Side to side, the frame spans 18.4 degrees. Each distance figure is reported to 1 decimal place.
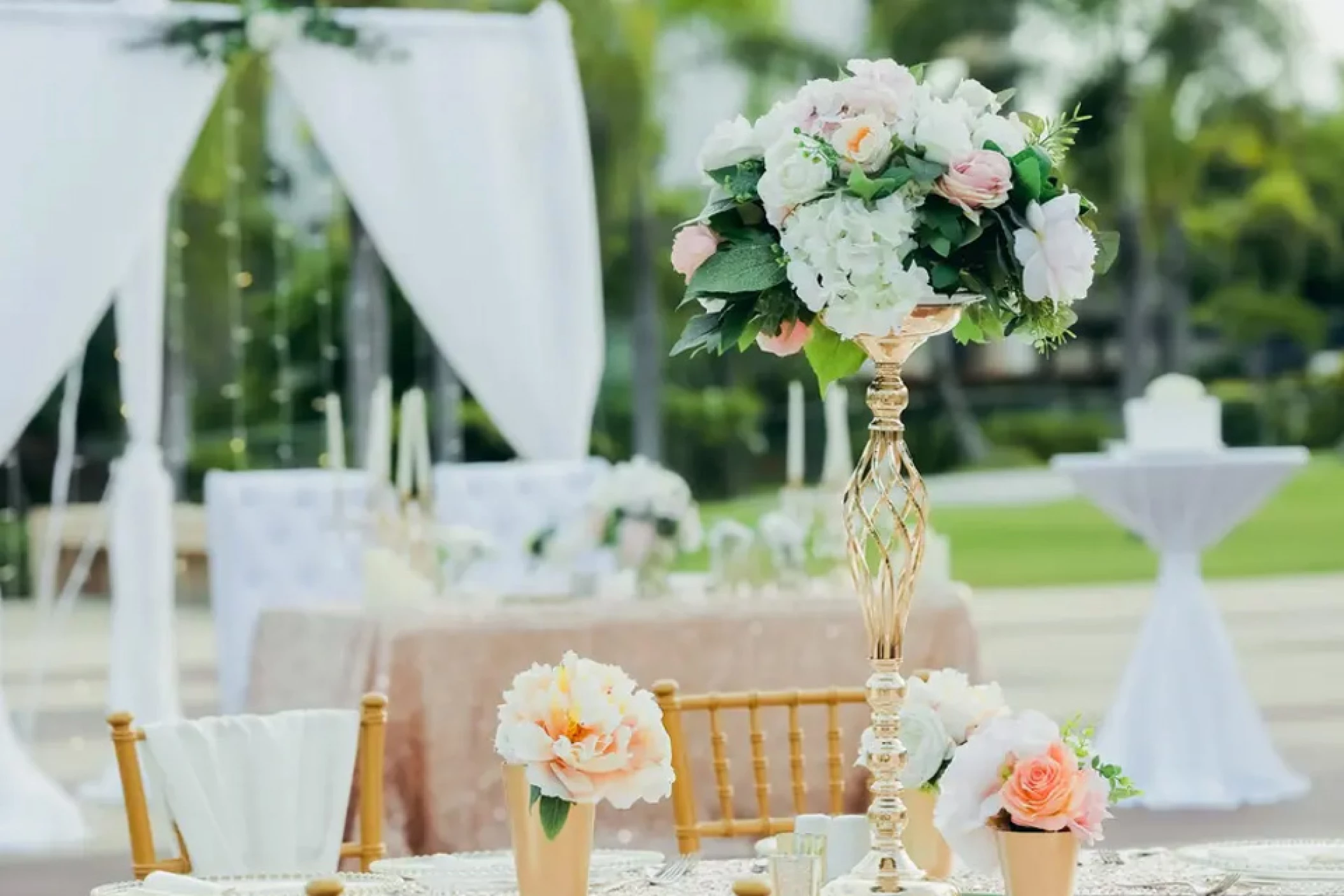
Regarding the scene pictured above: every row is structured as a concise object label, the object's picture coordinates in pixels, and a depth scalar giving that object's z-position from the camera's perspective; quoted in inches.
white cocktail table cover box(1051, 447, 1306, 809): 430.3
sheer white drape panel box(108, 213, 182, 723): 427.9
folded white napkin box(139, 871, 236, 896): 146.9
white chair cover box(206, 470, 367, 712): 426.2
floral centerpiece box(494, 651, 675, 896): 139.5
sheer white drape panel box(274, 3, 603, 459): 431.1
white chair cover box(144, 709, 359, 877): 190.8
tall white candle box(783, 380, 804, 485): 351.8
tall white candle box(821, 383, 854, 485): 342.0
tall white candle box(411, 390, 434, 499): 352.7
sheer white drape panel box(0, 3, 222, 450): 400.6
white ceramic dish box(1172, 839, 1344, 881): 155.1
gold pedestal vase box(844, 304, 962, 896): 139.9
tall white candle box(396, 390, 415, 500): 338.2
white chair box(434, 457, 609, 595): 442.3
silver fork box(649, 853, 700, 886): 160.2
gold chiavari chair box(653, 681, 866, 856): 197.7
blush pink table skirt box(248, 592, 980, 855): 310.7
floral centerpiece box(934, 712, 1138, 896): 135.4
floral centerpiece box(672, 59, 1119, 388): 133.5
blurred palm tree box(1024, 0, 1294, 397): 1163.1
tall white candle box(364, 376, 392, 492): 357.8
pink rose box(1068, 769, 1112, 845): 135.7
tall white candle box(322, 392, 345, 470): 375.5
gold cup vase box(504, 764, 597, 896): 142.0
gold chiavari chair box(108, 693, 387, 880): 184.0
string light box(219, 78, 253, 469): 963.7
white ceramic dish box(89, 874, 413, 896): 154.7
